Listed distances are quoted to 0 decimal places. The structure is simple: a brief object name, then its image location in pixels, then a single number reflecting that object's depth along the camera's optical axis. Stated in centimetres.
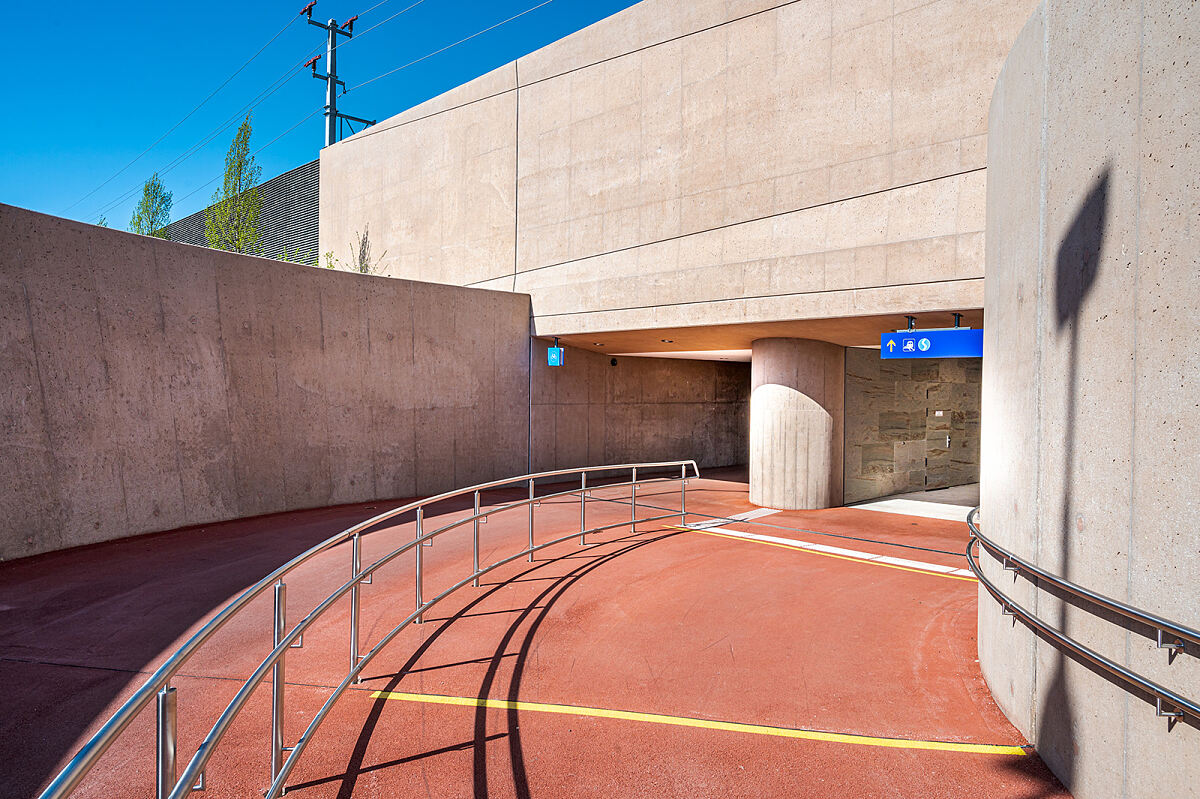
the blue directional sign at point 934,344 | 889
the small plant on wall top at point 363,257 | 1947
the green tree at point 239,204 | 2462
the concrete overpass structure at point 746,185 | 943
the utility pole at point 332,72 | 2833
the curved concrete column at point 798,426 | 1220
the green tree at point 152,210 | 3122
